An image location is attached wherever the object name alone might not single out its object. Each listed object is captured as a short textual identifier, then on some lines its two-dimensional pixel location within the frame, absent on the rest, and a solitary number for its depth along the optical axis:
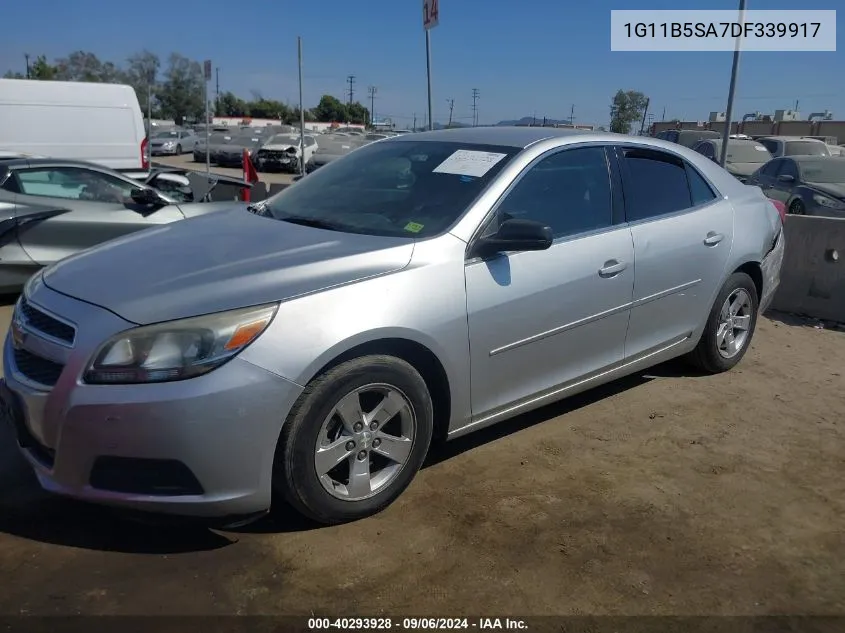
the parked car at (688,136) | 22.69
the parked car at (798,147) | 17.81
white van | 11.94
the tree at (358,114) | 87.98
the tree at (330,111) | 87.62
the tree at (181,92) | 71.62
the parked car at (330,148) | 22.72
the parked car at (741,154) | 17.31
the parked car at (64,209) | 6.41
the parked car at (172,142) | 36.53
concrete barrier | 6.74
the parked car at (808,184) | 12.58
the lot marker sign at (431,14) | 7.44
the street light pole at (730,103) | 8.28
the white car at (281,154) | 26.64
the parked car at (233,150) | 30.48
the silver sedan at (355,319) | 2.58
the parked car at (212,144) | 31.12
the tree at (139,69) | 56.38
